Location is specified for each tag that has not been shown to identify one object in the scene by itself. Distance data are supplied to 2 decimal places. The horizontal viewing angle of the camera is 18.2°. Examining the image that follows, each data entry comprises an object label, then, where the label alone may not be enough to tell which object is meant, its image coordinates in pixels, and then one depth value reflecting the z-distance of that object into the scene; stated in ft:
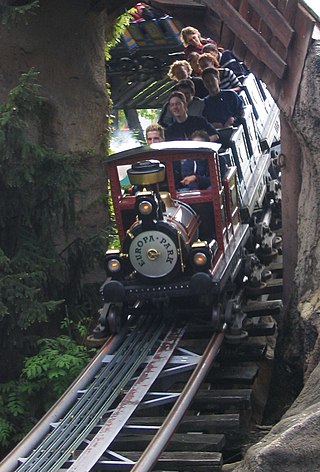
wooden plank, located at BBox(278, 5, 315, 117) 28.73
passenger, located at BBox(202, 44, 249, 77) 46.01
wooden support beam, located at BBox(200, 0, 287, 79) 30.17
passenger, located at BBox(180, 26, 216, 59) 44.39
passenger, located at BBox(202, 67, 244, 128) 38.09
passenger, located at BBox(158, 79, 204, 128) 37.32
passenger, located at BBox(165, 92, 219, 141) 34.12
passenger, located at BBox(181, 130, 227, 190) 31.78
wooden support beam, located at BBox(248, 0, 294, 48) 29.40
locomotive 28.84
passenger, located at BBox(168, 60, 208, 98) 38.75
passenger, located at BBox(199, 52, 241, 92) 42.47
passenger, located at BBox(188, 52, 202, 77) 42.26
